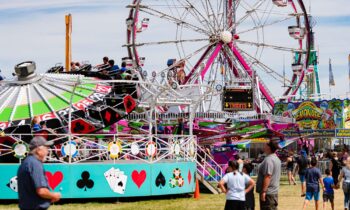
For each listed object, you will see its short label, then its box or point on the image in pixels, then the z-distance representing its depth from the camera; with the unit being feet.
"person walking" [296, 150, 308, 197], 84.64
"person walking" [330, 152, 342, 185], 72.90
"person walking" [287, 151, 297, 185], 99.53
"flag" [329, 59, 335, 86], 263.98
